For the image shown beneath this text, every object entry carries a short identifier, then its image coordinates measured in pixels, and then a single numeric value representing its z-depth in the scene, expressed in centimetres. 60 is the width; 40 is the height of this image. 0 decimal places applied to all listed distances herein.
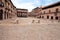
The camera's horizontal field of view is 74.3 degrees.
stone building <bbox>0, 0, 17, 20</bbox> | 975
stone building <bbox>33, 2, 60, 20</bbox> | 1376
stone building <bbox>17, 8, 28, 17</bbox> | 2980
